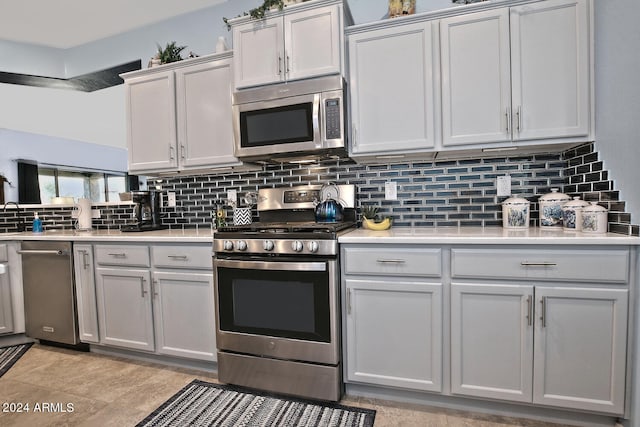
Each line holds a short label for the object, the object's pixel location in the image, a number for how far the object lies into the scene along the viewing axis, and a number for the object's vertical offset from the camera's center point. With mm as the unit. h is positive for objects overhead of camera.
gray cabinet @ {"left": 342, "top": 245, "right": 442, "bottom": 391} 1658 -619
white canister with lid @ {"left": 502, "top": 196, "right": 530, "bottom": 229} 1937 -113
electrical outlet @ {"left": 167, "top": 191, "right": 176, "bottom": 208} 2859 +40
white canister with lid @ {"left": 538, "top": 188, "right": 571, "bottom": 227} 1846 -90
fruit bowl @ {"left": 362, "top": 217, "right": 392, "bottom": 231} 2055 -168
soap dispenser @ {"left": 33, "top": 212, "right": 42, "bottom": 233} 3034 -174
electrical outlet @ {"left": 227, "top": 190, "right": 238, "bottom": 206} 2657 +50
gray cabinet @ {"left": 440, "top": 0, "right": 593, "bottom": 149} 1702 +637
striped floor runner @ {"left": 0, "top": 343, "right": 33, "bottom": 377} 2295 -1100
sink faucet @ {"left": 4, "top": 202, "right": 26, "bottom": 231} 3180 -139
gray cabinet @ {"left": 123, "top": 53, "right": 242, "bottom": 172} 2361 +646
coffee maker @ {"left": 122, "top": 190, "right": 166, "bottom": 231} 2656 -48
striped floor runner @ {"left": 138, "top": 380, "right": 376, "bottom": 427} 1626 -1092
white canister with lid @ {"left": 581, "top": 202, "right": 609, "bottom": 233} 1549 -133
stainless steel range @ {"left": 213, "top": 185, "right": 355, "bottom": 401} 1763 -601
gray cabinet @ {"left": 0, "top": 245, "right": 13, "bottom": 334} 2607 -759
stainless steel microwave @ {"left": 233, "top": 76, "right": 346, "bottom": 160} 1993 +506
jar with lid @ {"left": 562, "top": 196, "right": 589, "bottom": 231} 1686 -116
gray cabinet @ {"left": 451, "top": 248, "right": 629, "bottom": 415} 1439 -614
